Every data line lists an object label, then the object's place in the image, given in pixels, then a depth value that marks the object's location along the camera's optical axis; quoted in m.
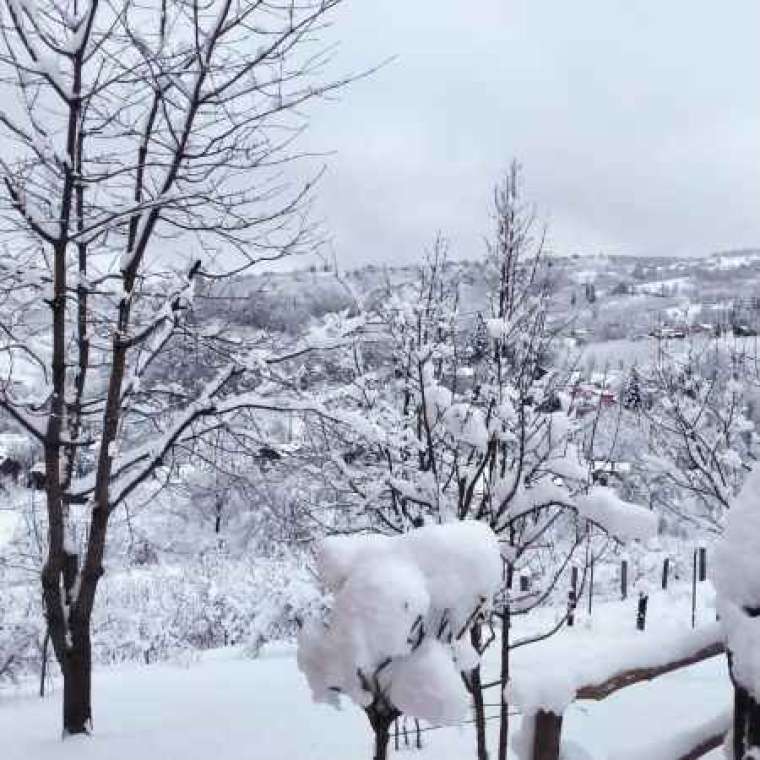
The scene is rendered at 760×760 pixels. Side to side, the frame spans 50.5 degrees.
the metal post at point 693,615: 12.72
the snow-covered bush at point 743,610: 1.68
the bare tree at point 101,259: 5.75
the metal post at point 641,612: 12.36
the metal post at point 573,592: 4.94
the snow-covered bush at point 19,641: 13.45
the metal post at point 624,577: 16.81
